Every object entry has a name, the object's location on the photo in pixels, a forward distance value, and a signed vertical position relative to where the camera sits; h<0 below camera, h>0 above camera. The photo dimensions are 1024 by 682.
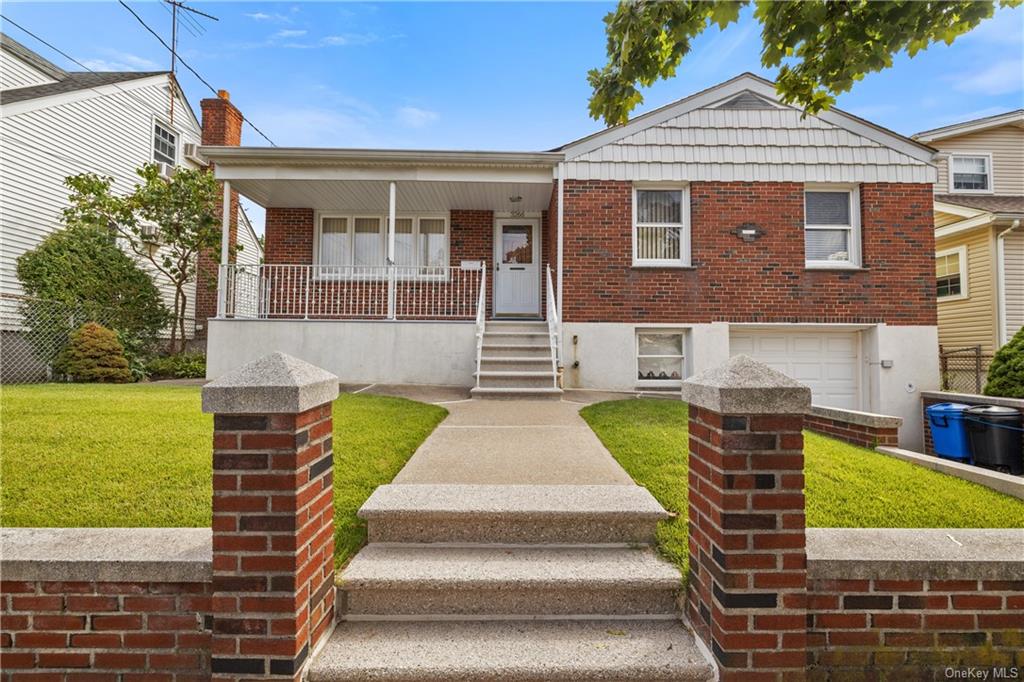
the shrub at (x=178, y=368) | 9.86 -0.26
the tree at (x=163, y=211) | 10.30 +3.02
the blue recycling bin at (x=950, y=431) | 6.59 -0.96
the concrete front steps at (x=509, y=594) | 1.97 -1.10
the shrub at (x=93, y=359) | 8.58 -0.09
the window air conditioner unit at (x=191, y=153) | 14.13 +5.79
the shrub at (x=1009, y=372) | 6.65 -0.14
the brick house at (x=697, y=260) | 8.66 +1.78
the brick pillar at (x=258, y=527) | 1.83 -0.64
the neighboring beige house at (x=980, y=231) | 10.85 +2.95
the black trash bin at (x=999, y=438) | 6.11 -0.96
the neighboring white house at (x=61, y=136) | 9.62 +5.00
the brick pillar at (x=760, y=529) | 1.88 -0.65
